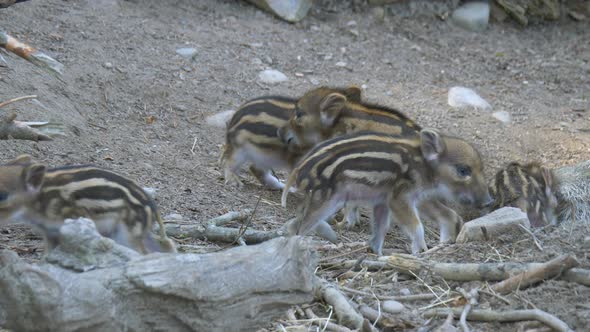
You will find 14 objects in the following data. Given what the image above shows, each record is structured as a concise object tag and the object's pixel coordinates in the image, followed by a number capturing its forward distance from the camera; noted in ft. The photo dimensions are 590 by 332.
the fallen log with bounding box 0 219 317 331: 25.95
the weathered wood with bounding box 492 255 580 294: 33.83
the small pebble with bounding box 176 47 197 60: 70.59
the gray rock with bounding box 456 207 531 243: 40.22
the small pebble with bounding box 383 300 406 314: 33.19
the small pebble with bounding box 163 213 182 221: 45.94
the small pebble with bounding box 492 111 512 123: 69.41
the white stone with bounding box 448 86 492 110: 70.86
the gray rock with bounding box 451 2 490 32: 85.05
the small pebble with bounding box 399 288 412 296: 34.96
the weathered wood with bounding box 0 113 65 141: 49.93
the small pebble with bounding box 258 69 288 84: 70.64
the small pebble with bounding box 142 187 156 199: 47.09
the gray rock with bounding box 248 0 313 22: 79.97
